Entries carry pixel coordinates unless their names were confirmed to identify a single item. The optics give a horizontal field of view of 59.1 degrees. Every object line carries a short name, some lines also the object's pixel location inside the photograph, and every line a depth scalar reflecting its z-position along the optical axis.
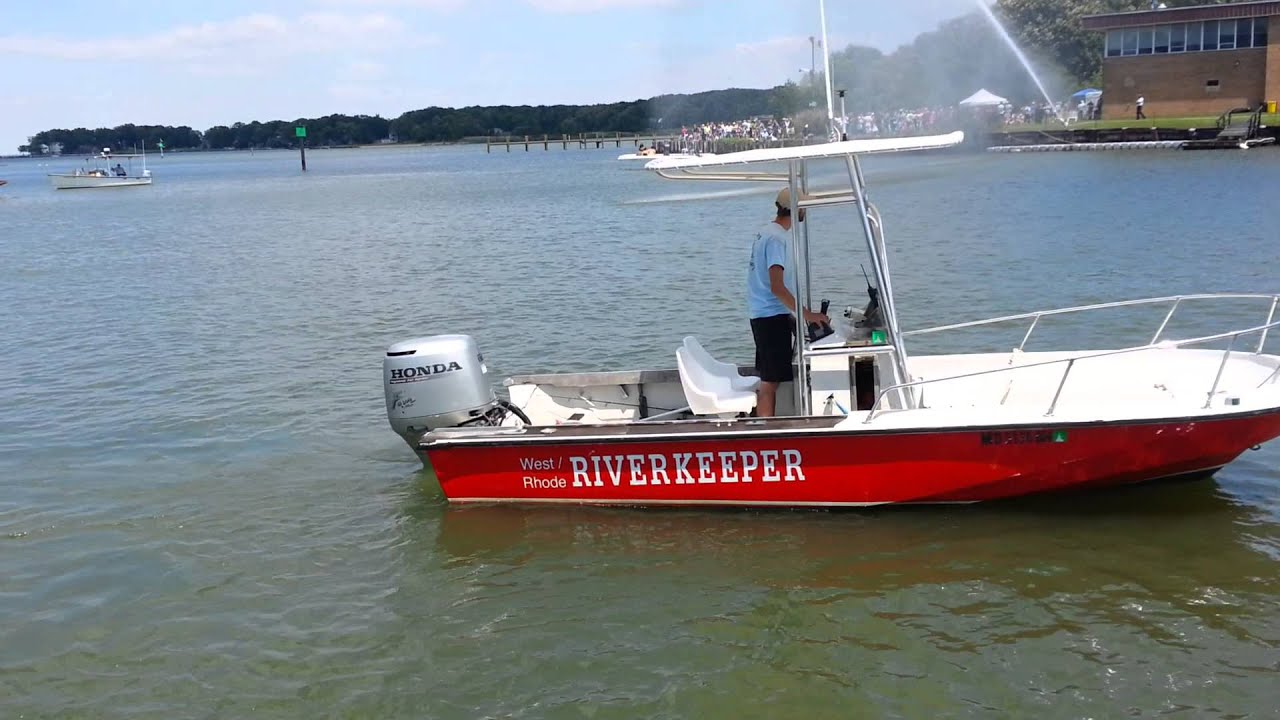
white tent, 65.19
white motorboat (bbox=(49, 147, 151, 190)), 80.19
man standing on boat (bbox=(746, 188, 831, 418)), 8.74
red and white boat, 8.12
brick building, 54.38
